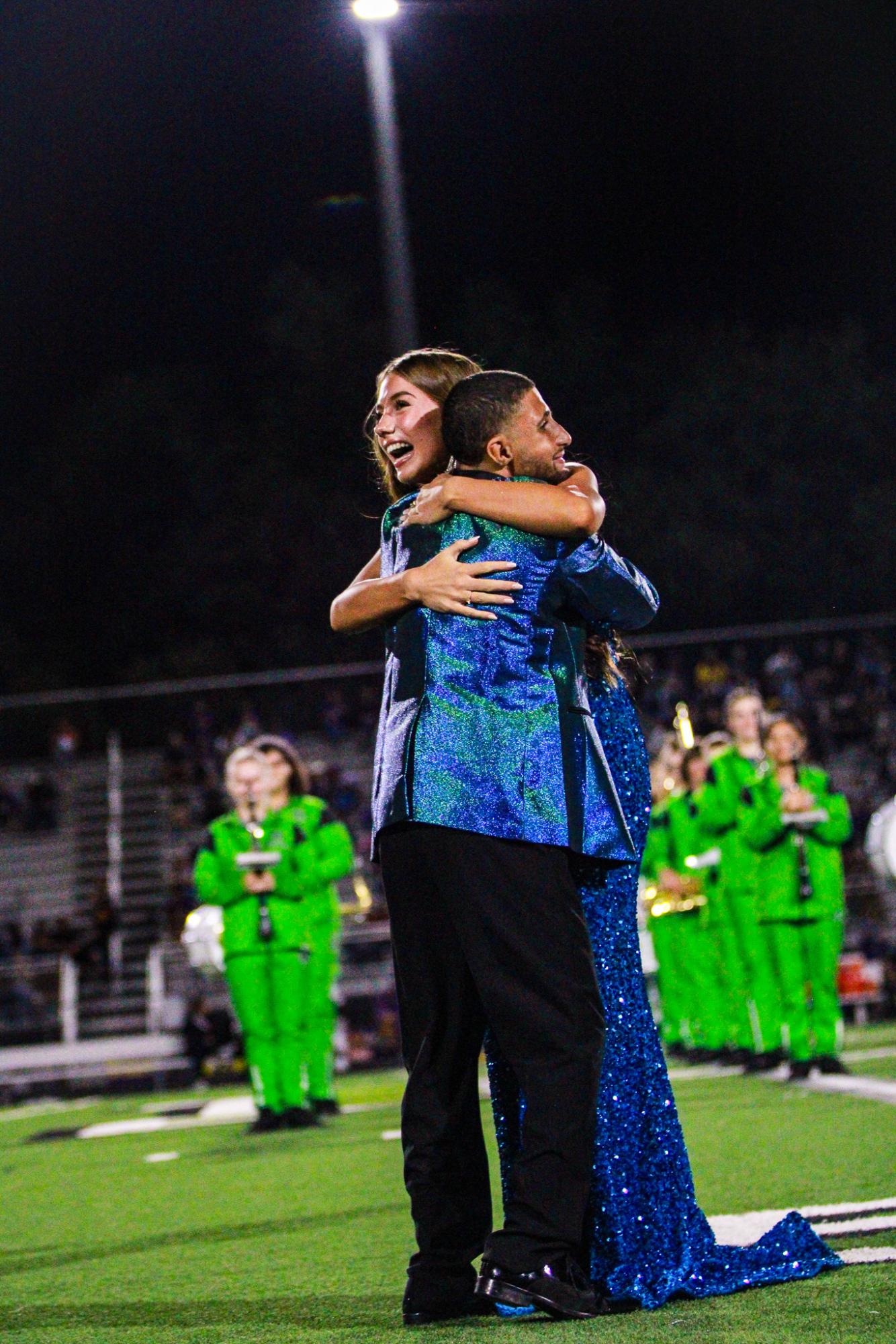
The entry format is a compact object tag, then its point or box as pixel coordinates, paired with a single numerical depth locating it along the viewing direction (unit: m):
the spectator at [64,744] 24.72
